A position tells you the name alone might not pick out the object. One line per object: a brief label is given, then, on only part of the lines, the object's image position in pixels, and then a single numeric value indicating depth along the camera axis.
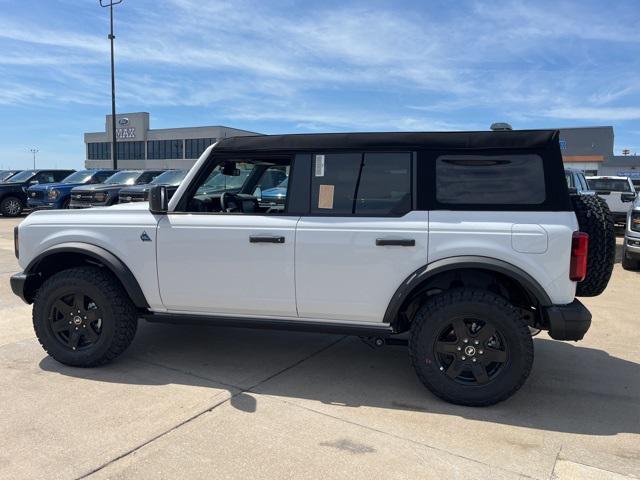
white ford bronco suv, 3.44
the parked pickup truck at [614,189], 14.80
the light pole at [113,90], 24.84
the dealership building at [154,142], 60.50
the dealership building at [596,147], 51.31
